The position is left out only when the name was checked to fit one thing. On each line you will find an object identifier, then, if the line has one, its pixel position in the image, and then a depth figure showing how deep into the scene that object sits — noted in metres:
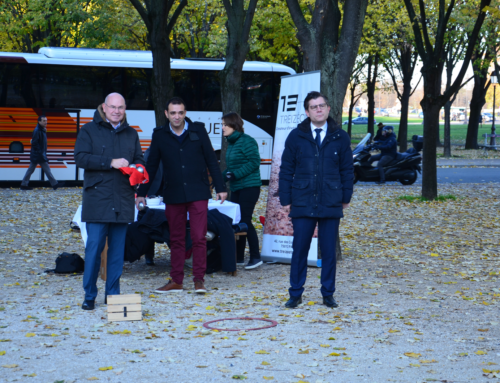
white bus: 19.34
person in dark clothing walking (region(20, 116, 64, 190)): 17.81
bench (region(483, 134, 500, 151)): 36.56
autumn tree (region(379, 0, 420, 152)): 30.89
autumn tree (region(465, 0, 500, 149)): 30.02
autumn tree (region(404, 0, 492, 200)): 15.46
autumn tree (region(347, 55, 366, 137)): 38.50
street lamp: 34.03
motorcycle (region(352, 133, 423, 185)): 19.58
